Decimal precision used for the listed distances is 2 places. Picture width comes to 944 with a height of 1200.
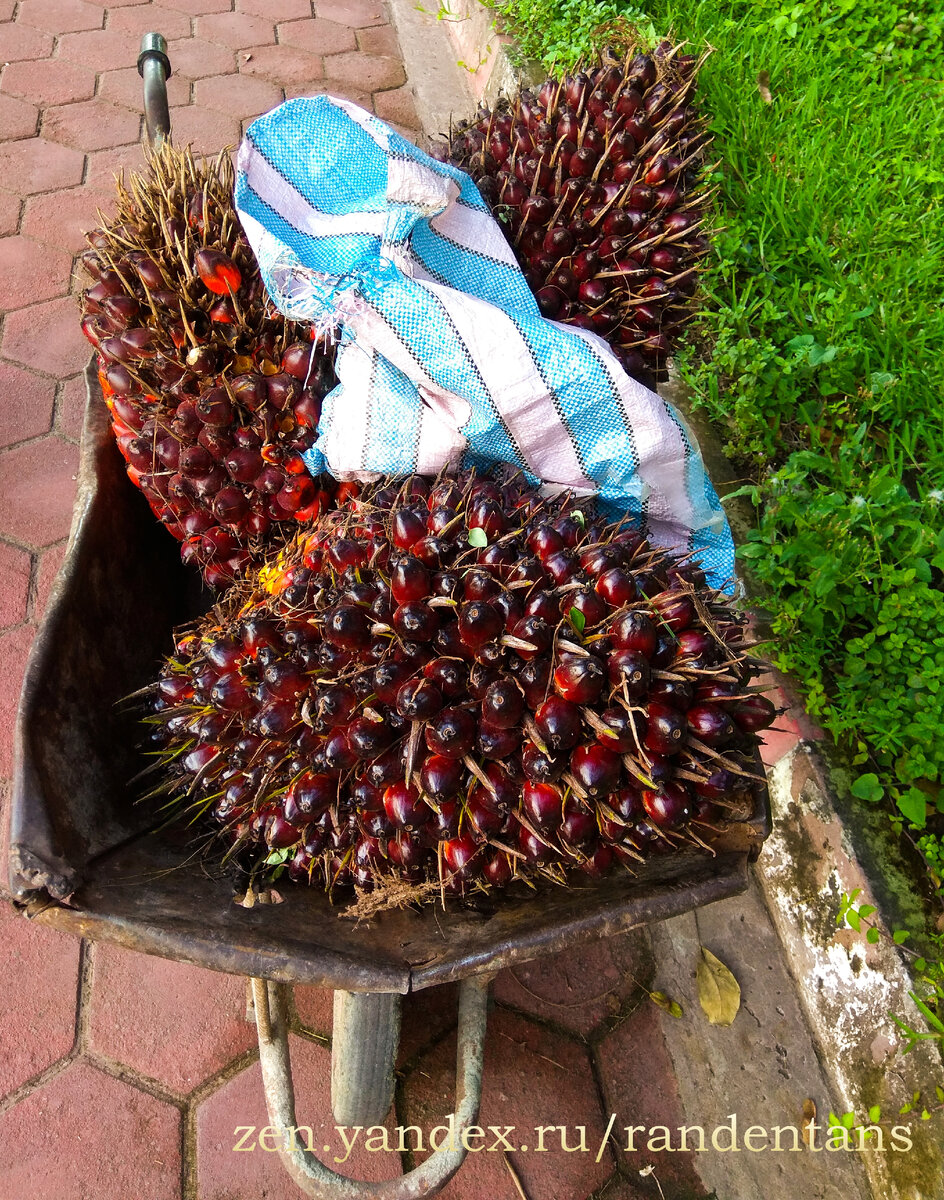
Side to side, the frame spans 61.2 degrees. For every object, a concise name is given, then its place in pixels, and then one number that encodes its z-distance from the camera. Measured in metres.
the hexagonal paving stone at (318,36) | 4.34
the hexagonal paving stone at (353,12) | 4.57
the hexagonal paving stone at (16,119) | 3.63
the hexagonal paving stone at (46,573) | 2.39
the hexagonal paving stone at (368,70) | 4.16
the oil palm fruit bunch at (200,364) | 1.45
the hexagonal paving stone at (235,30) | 4.26
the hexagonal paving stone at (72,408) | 2.73
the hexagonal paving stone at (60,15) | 4.20
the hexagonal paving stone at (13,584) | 2.37
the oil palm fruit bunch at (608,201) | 1.71
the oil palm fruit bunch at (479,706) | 1.02
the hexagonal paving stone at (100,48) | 4.04
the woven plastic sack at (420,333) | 1.37
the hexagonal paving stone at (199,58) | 4.03
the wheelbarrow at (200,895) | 1.01
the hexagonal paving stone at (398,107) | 3.97
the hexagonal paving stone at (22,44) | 4.01
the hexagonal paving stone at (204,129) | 3.67
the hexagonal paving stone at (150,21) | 4.22
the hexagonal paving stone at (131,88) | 3.85
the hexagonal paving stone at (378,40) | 4.40
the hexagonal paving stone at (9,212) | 3.26
